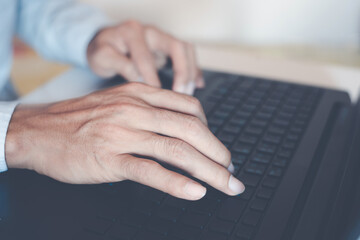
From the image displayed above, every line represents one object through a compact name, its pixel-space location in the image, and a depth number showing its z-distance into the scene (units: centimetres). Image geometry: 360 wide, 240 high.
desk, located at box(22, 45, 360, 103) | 81
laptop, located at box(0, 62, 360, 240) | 41
